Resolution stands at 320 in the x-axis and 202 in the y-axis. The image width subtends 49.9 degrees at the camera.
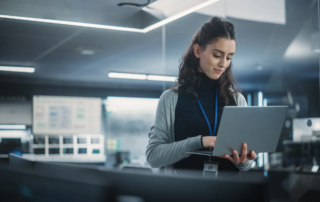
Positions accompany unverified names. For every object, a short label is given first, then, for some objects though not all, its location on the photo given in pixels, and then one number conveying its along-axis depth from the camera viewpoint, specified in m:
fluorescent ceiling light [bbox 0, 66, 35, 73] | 6.61
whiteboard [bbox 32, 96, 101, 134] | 7.96
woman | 1.41
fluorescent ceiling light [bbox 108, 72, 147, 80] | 7.49
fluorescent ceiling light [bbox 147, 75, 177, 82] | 7.62
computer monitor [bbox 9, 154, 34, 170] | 1.05
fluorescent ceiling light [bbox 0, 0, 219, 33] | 2.98
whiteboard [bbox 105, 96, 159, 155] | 8.77
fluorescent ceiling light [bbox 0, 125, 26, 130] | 7.47
